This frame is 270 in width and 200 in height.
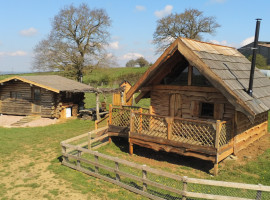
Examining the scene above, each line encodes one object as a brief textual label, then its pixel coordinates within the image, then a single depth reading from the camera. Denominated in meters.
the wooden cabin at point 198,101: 9.23
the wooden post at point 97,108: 20.69
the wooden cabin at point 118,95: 29.71
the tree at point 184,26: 51.12
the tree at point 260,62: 44.16
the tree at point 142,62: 69.69
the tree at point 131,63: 80.59
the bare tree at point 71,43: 41.44
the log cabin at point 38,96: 21.64
